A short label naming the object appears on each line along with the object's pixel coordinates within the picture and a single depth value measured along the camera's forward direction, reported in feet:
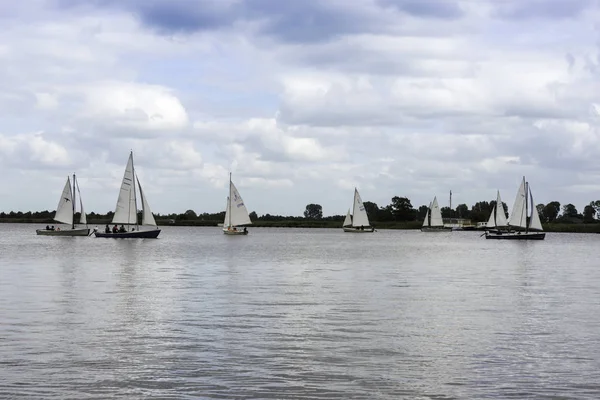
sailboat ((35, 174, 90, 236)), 414.62
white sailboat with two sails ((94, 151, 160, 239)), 372.38
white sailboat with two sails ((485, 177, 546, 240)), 455.63
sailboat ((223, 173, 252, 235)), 465.06
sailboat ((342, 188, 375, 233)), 610.65
